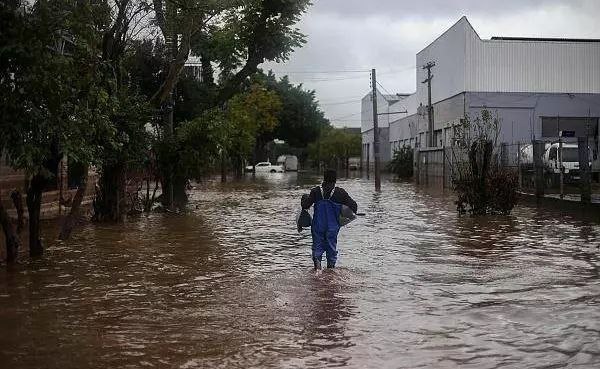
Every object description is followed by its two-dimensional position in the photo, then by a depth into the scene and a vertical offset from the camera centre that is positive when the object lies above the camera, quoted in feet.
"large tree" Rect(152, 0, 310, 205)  60.23 +13.59
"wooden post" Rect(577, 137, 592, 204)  58.59 -0.54
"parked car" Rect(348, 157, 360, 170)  315.37 +2.52
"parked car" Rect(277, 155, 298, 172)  302.55 +3.63
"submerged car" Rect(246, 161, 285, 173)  249.96 +1.09
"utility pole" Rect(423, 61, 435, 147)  146.41 +11.65
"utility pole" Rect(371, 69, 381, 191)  116.41 +4.81
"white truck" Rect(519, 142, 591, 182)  79.46 +0.53
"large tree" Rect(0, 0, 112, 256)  29.53 +3.86
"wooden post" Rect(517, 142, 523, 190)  78.13 -0.31
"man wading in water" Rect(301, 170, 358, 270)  32.07 -2.03
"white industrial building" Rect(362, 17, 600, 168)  137.39 +16.31
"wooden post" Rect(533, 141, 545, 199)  69.36 -0.23
